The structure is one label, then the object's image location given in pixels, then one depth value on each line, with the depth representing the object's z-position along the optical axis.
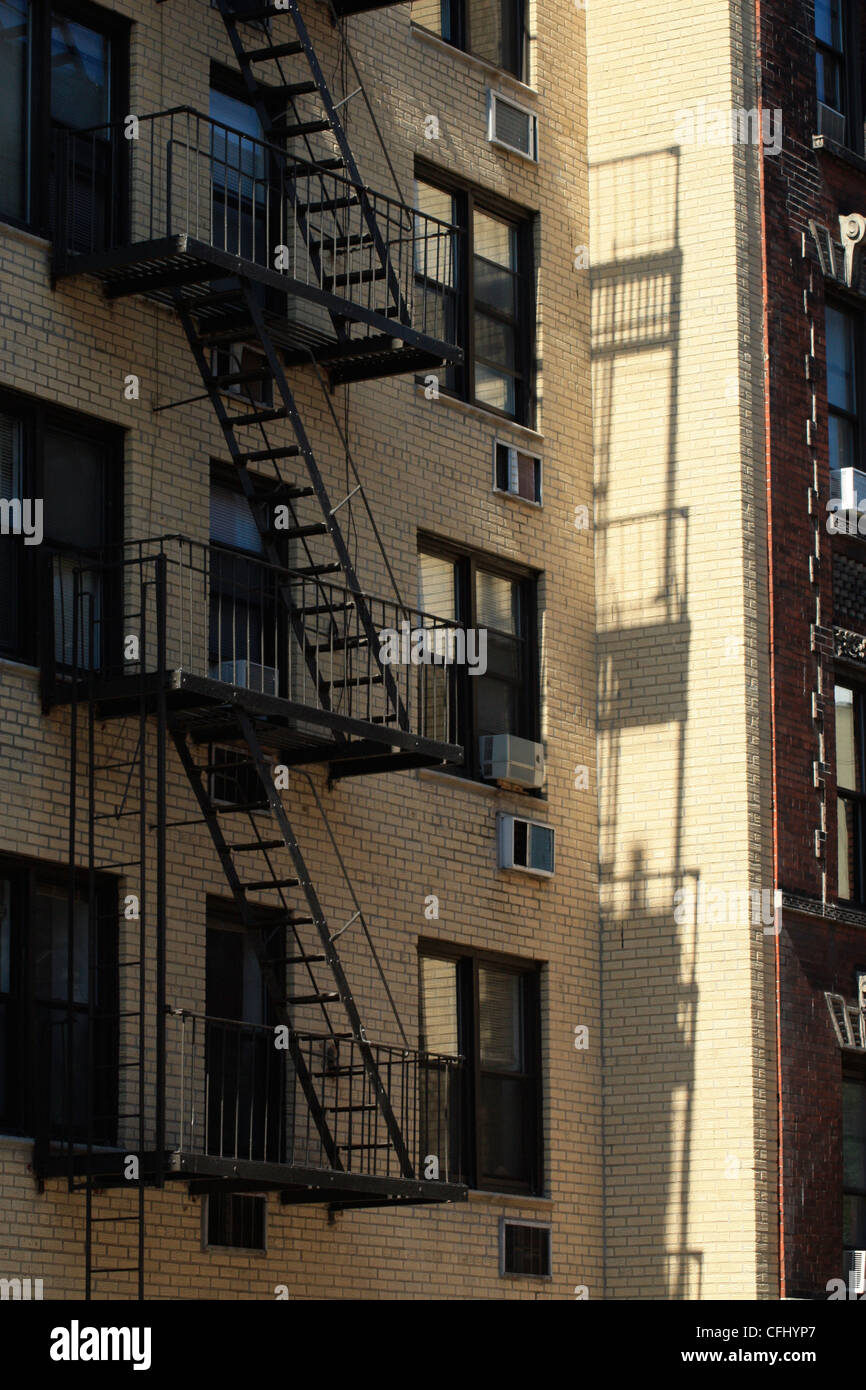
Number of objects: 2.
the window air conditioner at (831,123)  24.55
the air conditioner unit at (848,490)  23.66
